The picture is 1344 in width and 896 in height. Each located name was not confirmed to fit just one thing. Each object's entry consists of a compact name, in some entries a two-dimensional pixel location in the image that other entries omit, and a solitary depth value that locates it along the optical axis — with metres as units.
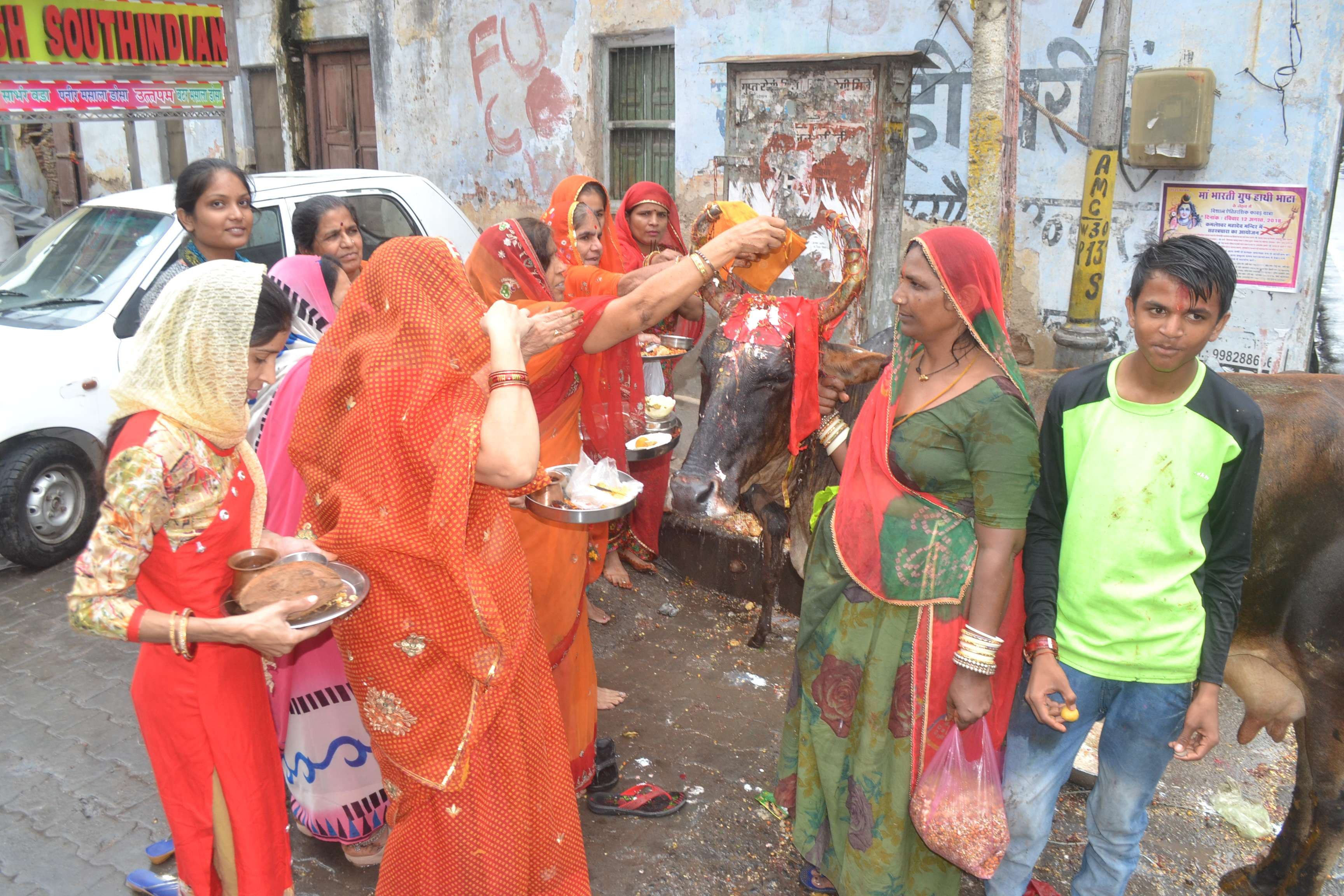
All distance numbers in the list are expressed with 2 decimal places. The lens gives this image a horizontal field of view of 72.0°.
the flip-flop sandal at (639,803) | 3.39
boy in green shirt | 2.18
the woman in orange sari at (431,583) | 2.07
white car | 5.21
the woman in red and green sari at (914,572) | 2.31
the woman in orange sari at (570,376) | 2.86
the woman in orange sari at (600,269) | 4.04
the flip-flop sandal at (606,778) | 3.50
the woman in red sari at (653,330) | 4.99
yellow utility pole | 4.93
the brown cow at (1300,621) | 2.87
